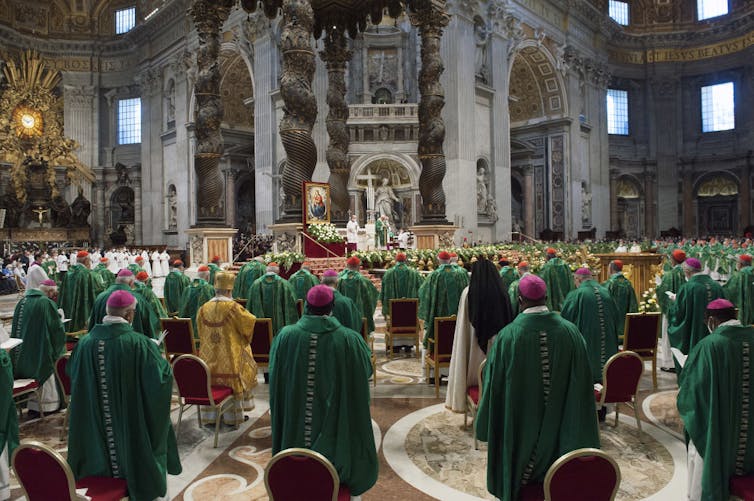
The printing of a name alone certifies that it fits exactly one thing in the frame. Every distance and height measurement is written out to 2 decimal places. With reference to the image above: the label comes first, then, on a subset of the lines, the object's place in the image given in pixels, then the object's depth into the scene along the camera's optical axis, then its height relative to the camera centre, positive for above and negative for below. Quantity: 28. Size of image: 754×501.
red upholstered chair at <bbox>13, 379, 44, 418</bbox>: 5.23 -1.29
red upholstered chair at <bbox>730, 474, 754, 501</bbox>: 2.99 -1.34
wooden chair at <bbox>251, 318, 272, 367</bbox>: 6.64 -1.08
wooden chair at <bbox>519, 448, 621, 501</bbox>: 2.49 -1.04
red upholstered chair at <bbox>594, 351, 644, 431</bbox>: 4.75 -1.14
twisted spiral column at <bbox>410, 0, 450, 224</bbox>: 14.35 +4.12
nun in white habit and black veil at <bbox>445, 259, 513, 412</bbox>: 4.98 -0.69
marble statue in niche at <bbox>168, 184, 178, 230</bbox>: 32.15 +2.58
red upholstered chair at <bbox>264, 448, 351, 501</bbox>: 2.54 -1.04
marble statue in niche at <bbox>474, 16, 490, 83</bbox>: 24.47 +8.93
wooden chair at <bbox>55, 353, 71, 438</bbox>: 5.07 -1.12
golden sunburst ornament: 32.84 +7.93
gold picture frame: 12.32 +1.07
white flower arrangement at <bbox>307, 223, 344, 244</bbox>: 12.38 +0.38
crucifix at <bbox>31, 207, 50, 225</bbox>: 32.59 +2.47
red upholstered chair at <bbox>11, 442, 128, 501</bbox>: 2.62 -1.05
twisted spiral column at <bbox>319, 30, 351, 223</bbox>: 15.00 +3.46
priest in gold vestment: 5.31 -0.81
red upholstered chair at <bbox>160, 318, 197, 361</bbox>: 6.30 -0.96
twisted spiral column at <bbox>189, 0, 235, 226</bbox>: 13.44 +3.88
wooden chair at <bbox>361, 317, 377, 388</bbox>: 6.76 -1.16
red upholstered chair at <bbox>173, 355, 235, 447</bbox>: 4.78 -1.13
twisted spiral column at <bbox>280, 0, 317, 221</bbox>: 11.59 +3.50
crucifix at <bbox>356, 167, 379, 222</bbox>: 23.91 +2.53
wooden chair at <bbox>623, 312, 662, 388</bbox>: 6.38 -1.01
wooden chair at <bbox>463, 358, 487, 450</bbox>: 4.81 -1.35
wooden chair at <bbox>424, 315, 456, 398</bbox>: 6.12 -1.05
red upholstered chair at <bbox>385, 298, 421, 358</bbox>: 8.23 -1.05
